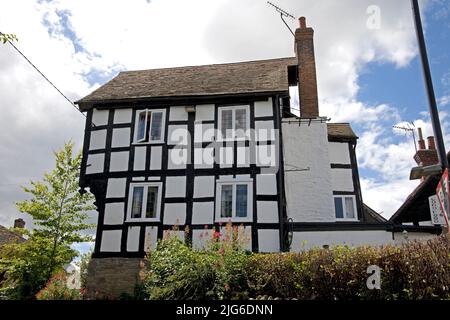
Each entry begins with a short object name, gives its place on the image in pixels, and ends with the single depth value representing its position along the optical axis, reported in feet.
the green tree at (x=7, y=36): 22.27
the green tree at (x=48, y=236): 54.08
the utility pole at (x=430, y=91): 20.68
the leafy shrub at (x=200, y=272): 28.30
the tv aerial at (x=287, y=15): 68.51
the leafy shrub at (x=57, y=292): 34.09
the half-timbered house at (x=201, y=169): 45.93
